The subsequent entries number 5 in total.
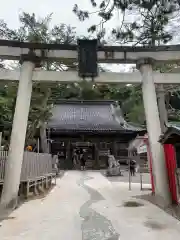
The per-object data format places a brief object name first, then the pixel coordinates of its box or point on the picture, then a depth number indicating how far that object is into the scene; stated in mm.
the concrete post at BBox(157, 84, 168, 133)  8095
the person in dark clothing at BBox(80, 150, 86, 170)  14709
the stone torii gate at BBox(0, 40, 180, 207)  4994
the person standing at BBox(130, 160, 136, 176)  11648
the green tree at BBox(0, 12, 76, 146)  8622
